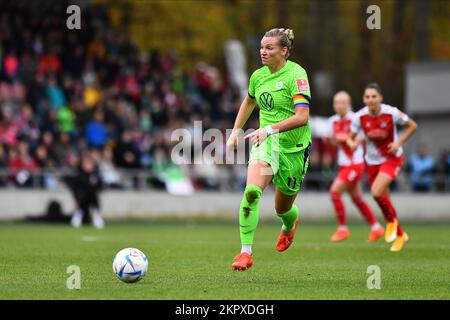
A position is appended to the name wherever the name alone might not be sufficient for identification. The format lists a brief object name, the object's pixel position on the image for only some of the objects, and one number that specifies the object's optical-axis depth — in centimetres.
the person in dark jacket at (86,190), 2400
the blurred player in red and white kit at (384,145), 1588
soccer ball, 1023
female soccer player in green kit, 1112
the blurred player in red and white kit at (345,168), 1805
